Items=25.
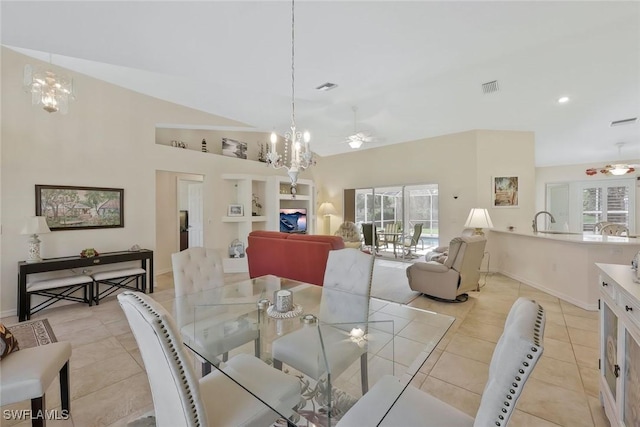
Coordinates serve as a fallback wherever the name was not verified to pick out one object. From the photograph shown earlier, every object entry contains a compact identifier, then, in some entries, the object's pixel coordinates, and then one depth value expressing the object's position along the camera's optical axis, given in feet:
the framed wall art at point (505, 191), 18.20
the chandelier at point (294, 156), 9.17
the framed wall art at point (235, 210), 19.88
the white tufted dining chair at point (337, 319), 5.25
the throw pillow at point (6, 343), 4.79
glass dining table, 4.60
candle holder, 6.81
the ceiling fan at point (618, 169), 17.11
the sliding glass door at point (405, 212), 21.42
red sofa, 12.80
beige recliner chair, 12.05
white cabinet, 4.16
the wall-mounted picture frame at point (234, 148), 20.25
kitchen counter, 11.33
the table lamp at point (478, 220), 15.70
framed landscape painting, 12.23
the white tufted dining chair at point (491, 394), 2.58
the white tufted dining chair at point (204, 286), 6.13
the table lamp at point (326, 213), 27.09
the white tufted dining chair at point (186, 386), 3.09
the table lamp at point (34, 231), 10.98
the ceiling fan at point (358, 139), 16.46
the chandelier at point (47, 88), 9.48
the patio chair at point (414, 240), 21.95
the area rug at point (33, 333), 8.92
